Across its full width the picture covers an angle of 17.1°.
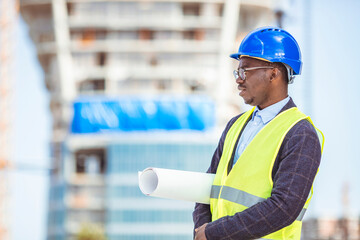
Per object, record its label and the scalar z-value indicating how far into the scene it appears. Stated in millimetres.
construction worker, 6383
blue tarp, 134838
